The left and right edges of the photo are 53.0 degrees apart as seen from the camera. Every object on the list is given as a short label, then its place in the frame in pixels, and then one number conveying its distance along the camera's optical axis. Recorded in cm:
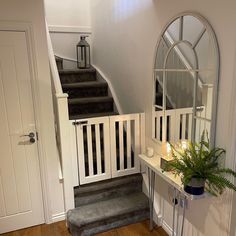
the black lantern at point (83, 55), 406
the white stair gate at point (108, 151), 237
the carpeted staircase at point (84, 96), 331
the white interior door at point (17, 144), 209
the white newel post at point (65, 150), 221
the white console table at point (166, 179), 172
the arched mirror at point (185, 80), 156
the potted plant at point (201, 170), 147
